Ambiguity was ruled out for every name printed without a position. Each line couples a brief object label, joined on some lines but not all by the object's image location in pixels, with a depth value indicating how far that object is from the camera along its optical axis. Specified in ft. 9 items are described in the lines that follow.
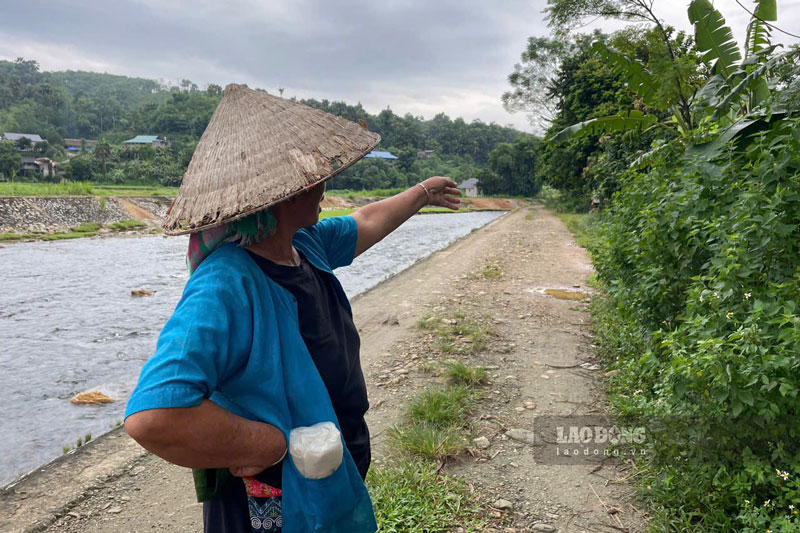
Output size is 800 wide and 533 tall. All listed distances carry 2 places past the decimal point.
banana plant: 11.95
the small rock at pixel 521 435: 10.87
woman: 3.65
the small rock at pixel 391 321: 21.66
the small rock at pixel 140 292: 32.99
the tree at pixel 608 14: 18.49
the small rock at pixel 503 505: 8.79
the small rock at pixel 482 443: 10.66
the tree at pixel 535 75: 94.27
